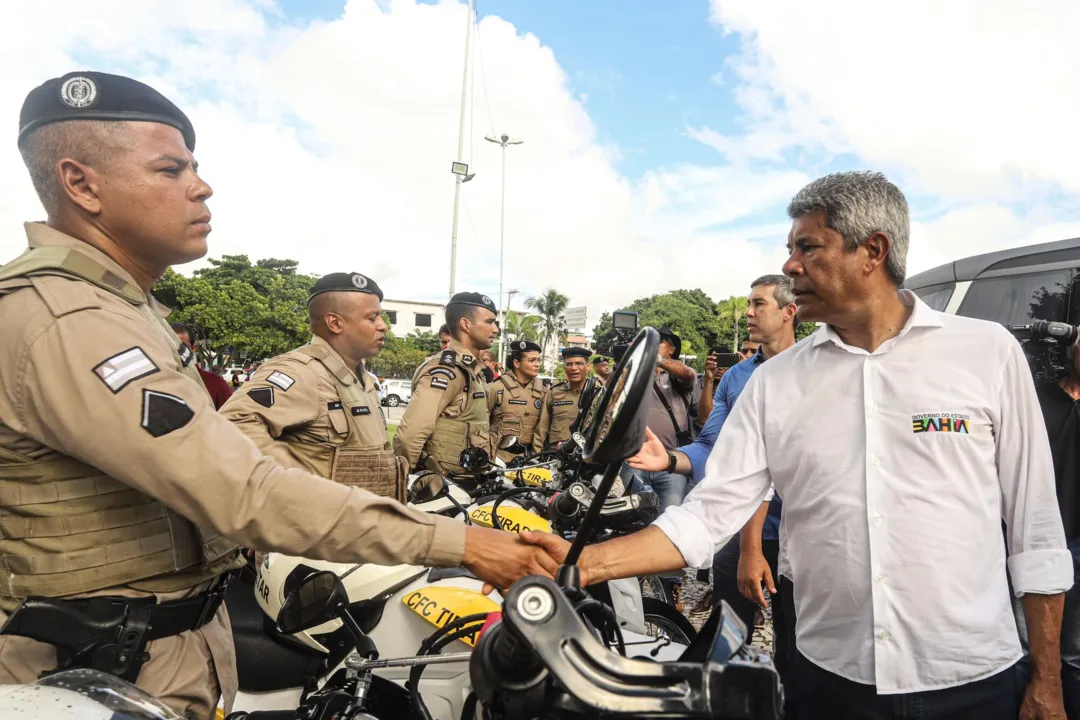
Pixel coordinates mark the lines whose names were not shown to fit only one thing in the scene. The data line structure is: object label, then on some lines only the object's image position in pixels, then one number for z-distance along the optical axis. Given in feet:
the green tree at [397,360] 154.10
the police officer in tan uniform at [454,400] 15.49
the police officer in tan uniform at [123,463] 3.96
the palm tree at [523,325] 187.59
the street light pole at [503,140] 78.84
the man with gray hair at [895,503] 5.36
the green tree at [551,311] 207.00
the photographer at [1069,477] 7.86
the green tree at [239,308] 110.42
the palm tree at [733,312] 169.37
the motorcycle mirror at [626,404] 2.78
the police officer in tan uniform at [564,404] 26.18
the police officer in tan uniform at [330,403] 10.43
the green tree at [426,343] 170.09
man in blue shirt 7.85
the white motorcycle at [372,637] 7.31
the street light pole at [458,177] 56.34
